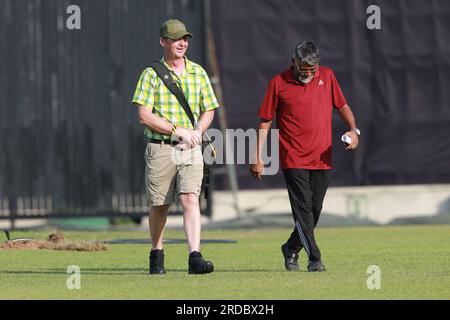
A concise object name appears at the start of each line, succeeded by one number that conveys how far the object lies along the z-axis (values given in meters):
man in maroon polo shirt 12.67
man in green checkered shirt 12.11
